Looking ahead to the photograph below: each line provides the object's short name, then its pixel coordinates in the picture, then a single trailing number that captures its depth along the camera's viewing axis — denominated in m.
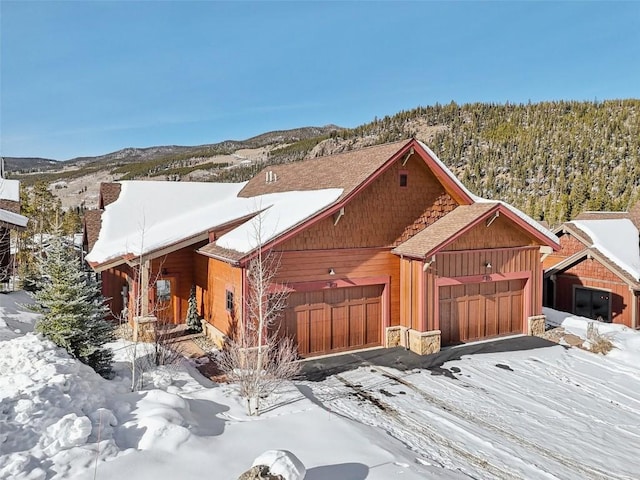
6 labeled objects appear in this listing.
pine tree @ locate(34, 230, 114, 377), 9.03
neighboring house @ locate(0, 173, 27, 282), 17.42
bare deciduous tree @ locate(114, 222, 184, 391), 10.92
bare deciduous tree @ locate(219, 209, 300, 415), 8.66
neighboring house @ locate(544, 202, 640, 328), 19.75
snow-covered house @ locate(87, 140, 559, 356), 12.87
